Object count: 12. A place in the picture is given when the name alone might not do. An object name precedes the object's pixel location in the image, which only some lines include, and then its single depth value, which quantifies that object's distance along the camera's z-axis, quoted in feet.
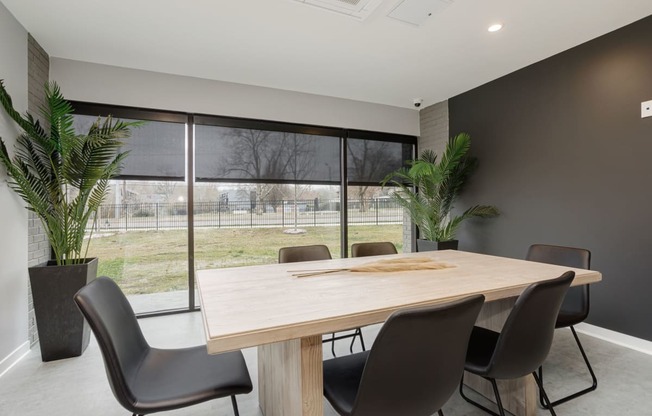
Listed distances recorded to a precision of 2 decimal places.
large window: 11.41
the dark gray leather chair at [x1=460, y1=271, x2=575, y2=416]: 4.28
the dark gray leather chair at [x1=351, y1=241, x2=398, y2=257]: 9.12
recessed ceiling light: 8.71
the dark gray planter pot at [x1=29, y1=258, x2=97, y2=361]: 8.00
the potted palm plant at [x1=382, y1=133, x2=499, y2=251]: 12.97
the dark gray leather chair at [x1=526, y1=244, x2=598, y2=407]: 6.67
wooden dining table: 3.59
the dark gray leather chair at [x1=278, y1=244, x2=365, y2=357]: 8.39
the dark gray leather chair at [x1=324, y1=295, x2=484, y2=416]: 3.25
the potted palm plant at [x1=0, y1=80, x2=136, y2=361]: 8.03
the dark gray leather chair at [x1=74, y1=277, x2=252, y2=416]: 3.74
